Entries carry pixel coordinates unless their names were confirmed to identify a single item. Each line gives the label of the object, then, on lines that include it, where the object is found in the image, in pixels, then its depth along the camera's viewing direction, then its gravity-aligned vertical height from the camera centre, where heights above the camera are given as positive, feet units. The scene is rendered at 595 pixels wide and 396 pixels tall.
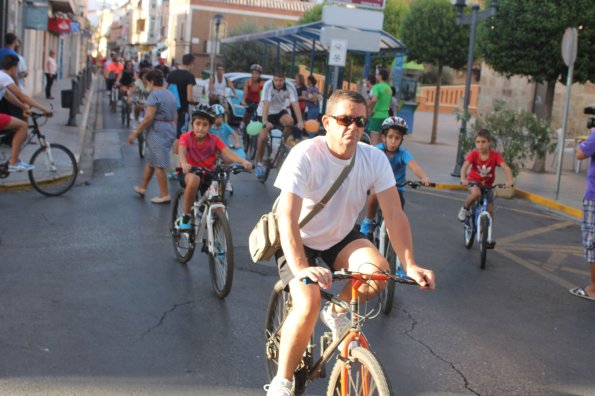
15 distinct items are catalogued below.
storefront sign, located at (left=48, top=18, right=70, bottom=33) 114.83 +5.47
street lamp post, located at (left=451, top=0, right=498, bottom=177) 50.49 +2.67
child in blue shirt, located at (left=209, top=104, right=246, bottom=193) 28.45 -1.99
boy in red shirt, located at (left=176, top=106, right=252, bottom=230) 23.86 -2.20
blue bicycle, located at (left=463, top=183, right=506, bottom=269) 26.99 -4.23
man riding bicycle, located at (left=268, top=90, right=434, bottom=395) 11.90 -1.99
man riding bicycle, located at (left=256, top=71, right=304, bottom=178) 43.22 -1.26
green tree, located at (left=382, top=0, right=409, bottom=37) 138.11 +12.49
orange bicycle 10.68 -3.60
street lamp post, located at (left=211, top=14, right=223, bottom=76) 94.12 +4.69
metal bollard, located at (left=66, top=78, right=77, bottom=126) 64.04 -3.53
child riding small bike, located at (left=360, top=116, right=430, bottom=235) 22.98 -1.79
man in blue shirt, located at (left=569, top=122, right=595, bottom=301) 23.43 -2.98
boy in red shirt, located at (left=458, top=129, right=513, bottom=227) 28.73 -2.27
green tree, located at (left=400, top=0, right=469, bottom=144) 76.64 +5.37
